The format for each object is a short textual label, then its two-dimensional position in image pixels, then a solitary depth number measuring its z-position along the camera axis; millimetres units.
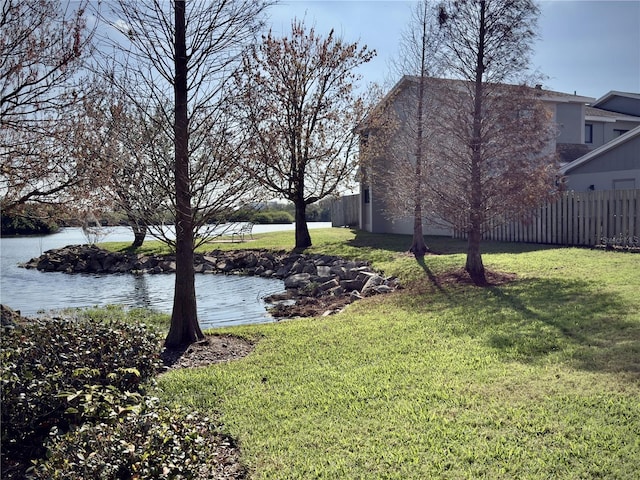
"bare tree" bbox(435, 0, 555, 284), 11109
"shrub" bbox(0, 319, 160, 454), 4242
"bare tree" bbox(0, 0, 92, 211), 6141
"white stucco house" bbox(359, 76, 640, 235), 19672
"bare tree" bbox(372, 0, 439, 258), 12617
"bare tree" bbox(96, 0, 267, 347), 6895
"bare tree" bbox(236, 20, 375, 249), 20188
